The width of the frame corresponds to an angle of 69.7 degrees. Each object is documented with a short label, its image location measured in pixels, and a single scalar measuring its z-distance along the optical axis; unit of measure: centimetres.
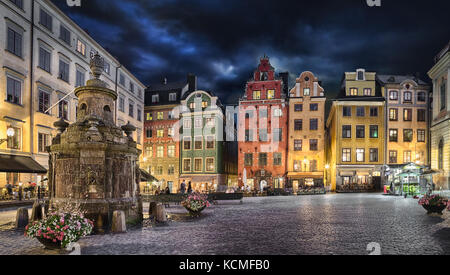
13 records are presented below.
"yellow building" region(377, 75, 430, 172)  4609
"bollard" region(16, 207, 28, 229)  1267
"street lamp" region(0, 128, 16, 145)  1895
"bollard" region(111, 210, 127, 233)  1098
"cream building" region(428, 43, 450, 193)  3412
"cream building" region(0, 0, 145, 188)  2462
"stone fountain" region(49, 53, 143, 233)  1170
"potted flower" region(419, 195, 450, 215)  1532
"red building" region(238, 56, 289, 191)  4806
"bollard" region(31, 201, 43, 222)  1335
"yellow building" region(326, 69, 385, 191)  4584
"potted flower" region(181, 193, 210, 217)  1594
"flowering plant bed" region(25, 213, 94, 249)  814
